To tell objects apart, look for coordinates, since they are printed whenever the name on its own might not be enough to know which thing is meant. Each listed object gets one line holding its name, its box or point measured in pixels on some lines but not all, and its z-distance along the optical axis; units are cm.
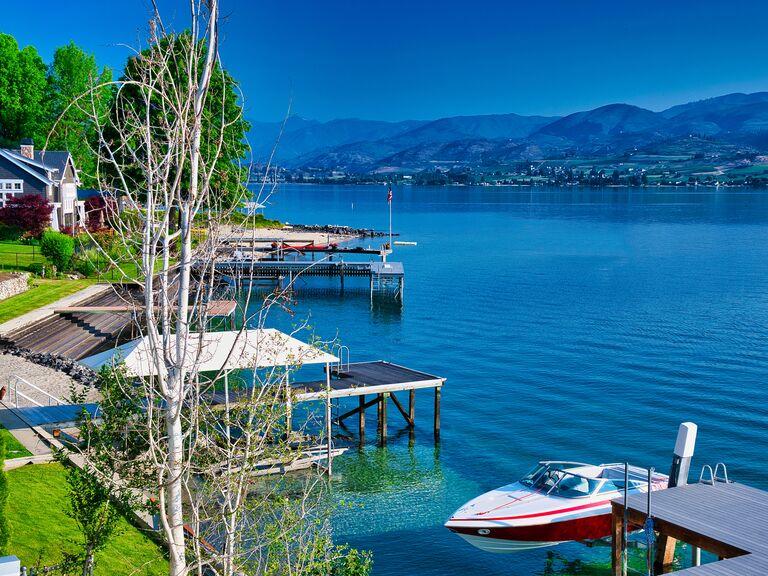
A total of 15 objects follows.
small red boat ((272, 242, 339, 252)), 7781
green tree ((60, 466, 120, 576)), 1236
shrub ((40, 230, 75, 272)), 5378
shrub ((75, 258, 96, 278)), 5538
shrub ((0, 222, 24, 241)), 6405
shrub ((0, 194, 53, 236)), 6372
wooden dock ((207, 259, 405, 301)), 6988
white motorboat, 2211
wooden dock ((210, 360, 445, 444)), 3005
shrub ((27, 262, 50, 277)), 5309
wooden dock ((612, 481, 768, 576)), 1473
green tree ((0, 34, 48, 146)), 9144
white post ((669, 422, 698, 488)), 1888
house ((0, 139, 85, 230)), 6806
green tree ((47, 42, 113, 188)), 10019
